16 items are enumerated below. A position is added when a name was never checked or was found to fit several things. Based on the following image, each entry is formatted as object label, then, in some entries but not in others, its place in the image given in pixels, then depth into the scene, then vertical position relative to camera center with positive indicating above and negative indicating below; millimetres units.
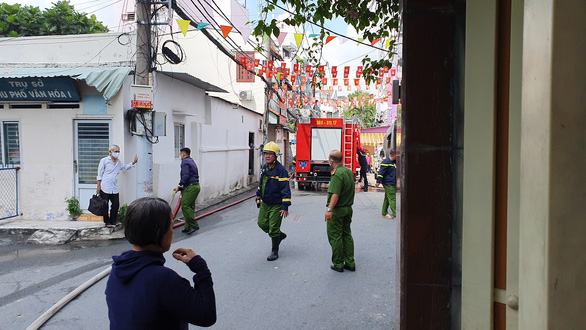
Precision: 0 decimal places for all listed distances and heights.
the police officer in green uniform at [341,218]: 5621 -923
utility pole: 8656 +1679
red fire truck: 17047 +365
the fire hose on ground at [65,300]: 4006 -1696
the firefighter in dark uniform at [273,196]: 6348 -688
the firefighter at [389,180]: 9719 -641
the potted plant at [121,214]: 8703 -1334
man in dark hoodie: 1686 -570
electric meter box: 8836 +670
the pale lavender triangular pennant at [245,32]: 10362 +3288
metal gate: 8969 -899
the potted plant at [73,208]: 8922 -1229
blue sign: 8523 +1364
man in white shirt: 8320 -584
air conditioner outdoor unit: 23438 +3403
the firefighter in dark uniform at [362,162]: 17141 -360
